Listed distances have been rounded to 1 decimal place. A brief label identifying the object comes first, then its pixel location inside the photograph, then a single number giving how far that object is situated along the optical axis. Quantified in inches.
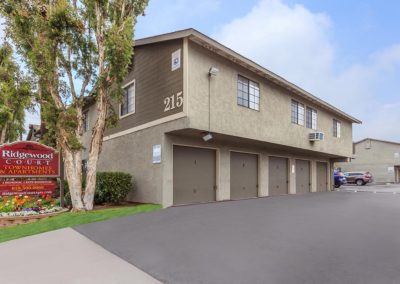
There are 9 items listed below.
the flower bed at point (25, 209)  347.9
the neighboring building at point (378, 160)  1606.1
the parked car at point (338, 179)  1126.4
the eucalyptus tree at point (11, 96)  400.8
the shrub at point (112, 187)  454.3
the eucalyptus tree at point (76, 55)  380.8
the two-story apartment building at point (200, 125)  433.7
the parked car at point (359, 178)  1357.0
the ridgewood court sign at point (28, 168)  373.4
